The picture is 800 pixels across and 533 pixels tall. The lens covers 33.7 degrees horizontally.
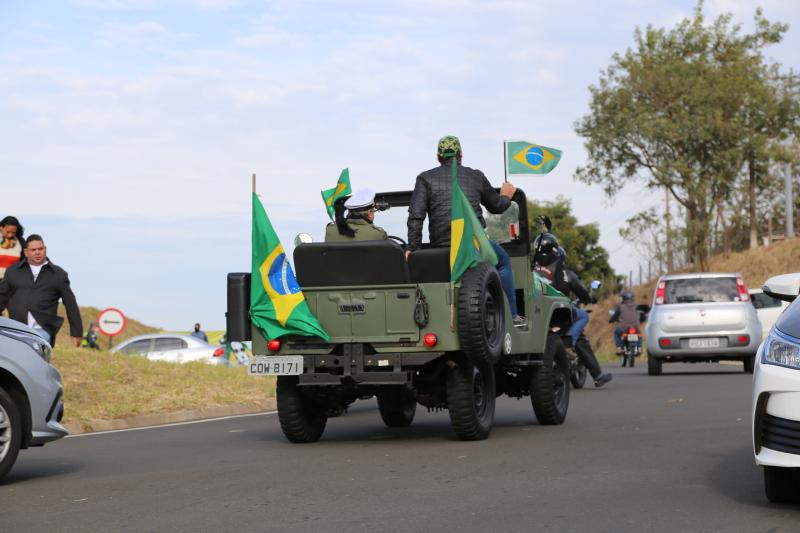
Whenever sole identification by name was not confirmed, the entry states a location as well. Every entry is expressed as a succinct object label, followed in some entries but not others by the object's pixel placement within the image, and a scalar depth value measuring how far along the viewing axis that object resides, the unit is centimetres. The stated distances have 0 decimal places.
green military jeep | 1054
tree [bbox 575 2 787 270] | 5175
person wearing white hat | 1134
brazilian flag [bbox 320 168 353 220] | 1318
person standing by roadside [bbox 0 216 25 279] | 1439
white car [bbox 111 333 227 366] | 2806
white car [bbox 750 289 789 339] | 2953
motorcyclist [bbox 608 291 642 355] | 3206
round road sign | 2798
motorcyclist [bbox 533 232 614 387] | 1725
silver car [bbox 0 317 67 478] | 895
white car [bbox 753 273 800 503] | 658
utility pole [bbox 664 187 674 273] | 5453
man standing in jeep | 1141
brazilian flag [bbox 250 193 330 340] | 1079
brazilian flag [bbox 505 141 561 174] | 1397
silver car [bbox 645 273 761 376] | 2320
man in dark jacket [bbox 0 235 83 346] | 1370
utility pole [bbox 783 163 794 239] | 5362
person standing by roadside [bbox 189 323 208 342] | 4212
